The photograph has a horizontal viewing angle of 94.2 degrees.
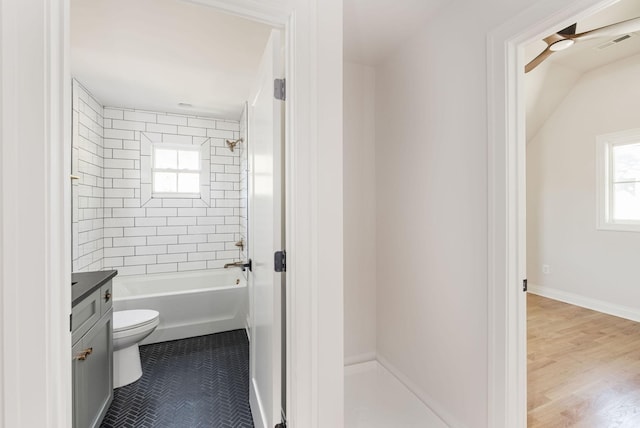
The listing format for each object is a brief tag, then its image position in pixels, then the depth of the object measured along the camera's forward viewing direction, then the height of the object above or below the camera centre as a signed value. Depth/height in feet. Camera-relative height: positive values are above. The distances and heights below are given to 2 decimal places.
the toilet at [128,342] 7.02 -3.04
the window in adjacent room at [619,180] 11.06 +1.35
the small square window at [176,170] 11.95 +1.84
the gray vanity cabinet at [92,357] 4.58 -2.49
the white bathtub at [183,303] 9.57 -2.95
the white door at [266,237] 4.33 -0.35
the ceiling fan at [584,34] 5.38 +3.43
